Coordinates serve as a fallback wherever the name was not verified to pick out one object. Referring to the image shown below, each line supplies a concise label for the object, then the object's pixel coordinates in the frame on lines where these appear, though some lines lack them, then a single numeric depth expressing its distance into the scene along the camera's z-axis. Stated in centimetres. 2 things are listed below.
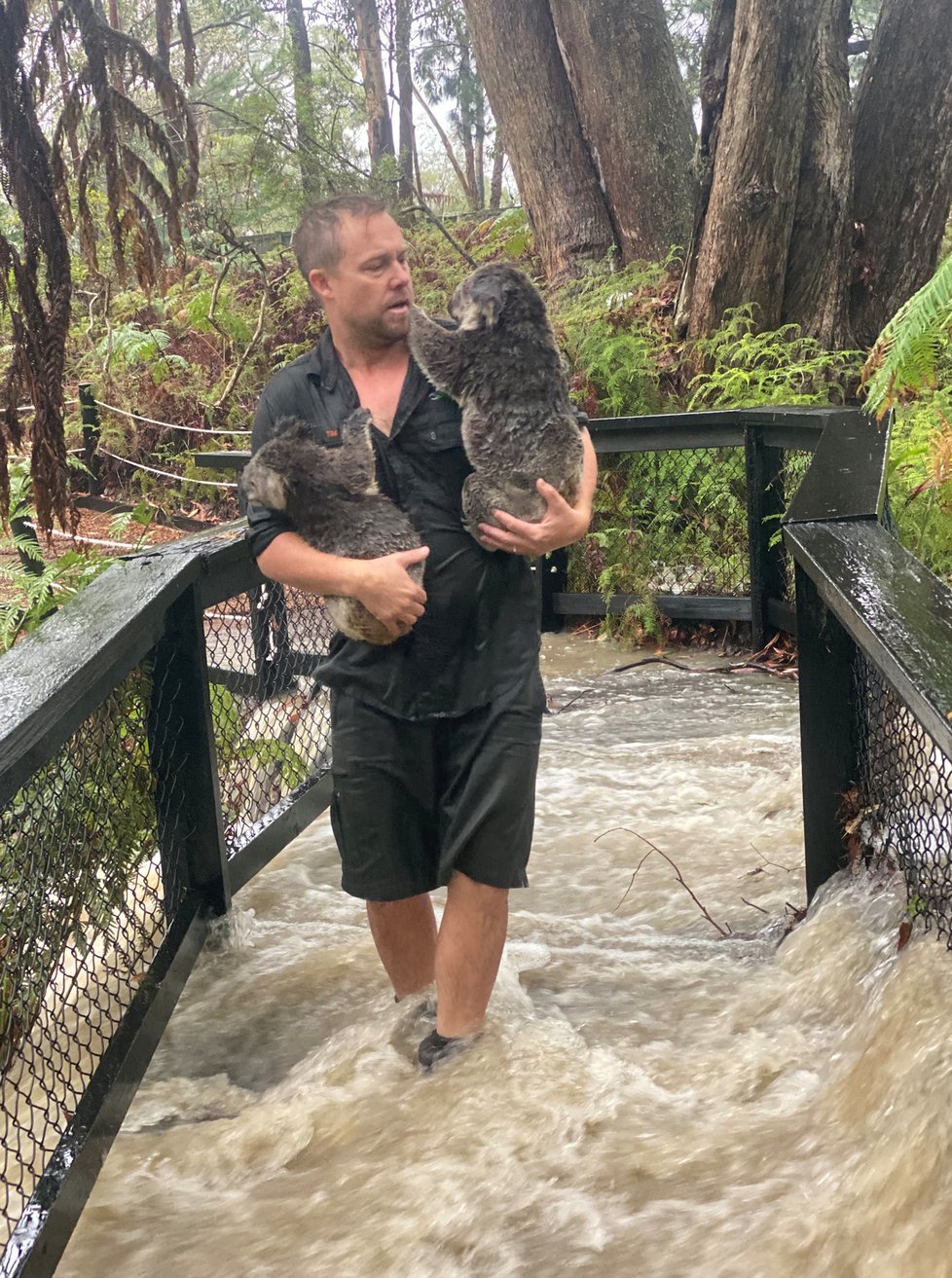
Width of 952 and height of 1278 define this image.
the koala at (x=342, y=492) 254
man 255
